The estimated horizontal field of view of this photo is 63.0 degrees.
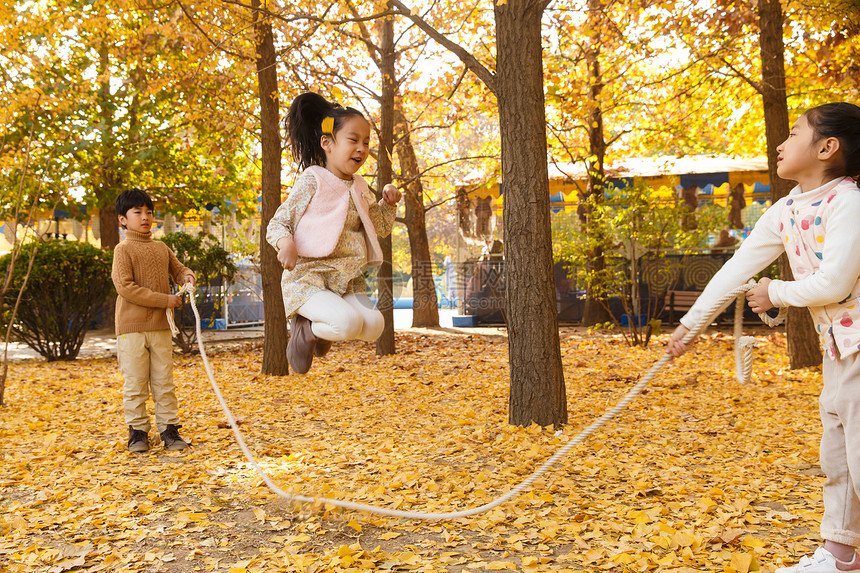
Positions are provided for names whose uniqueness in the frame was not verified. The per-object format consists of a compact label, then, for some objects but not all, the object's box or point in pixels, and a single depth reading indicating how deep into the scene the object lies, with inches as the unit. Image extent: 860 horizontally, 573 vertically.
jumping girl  144.2
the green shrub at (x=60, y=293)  416.8
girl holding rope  98.9
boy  212.4
